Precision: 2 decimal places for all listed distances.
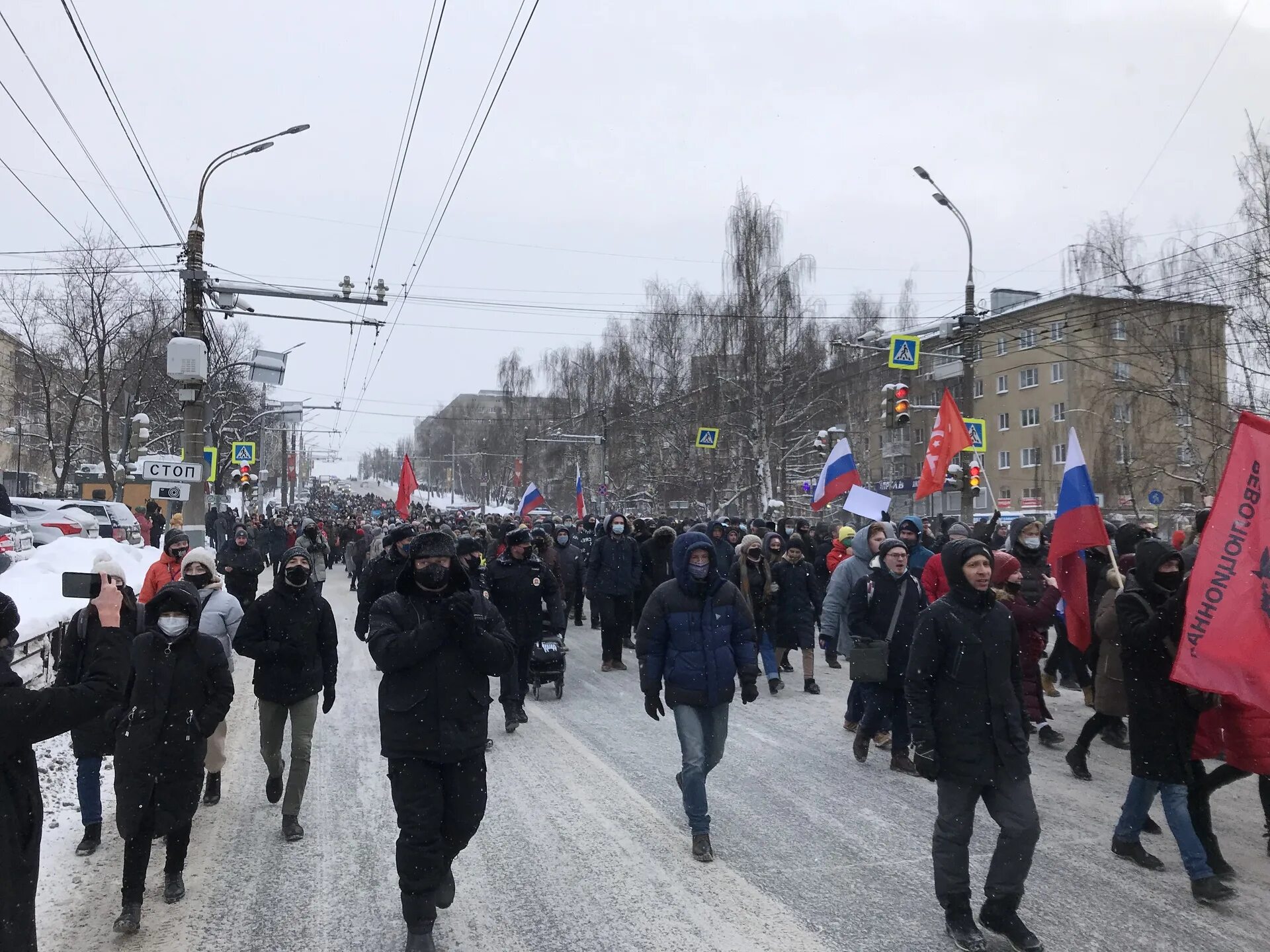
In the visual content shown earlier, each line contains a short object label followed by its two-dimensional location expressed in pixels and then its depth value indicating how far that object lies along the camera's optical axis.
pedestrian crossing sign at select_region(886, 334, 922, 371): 20.06
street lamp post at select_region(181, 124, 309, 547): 14.73
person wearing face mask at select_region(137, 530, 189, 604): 8.75
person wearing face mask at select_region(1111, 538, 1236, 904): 5.00
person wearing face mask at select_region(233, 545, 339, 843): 6.04
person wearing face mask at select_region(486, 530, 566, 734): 9.70
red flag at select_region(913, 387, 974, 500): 14.47
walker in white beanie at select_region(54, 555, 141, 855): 4.66
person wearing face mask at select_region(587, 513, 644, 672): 12.48
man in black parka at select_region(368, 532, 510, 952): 4.18
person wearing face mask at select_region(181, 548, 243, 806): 6.39
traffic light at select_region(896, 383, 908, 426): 18.38
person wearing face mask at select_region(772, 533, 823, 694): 11.09
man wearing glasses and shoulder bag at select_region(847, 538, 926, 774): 7.64
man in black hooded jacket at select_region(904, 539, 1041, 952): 4.39
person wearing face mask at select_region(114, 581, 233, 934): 4.68
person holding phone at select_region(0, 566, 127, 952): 2.97
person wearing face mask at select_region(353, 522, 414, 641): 7.80
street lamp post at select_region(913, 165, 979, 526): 18.02
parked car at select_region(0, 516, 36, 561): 17.47
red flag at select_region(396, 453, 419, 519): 24.36
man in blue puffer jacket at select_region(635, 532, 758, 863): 5.73
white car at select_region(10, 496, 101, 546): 26.33
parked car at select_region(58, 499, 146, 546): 29.66
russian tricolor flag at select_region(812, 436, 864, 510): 15.70
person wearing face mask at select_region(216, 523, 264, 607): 10.59
